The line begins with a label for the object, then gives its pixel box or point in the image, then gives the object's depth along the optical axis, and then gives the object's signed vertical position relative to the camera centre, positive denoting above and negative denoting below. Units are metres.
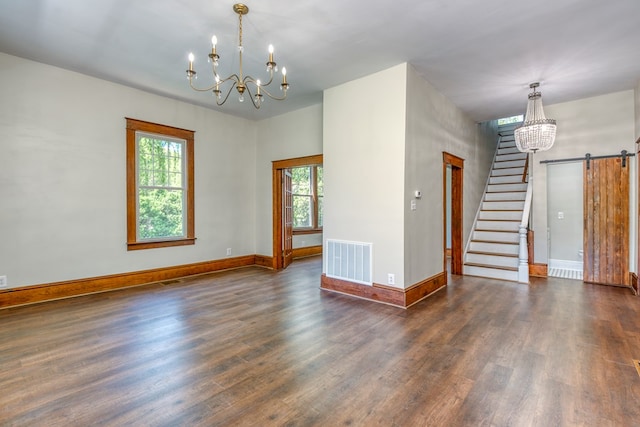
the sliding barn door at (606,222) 4.84 -0.19
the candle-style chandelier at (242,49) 2.48 +1.25
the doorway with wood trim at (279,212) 6.22 +0.00
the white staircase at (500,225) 5.47 -0.28
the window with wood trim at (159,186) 4.82 +0.44
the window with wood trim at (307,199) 8.20 +0.34
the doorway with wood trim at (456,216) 5.68 -0.10
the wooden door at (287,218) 6.27 -0.12
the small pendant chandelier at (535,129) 4.17 +1.10
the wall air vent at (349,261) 4.22 -0.70
